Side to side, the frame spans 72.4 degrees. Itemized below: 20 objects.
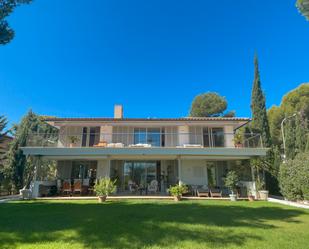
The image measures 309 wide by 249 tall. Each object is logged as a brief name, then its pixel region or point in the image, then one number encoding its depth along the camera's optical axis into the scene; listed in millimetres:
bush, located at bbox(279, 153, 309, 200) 12031
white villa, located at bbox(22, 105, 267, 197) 16672
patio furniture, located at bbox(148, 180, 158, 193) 16358
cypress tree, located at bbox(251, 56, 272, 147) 19531
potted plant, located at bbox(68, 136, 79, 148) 17044
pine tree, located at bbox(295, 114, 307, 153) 17266
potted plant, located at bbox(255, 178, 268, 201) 14062
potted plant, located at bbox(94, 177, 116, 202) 12969
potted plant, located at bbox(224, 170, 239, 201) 13797
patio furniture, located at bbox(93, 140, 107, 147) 16759
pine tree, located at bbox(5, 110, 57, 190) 16875
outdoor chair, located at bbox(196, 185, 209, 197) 14870
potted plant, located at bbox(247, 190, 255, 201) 13862
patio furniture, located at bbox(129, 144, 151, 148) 16109
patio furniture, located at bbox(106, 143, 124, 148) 16531
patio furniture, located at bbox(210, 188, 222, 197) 14885
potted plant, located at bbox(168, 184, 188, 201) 13672
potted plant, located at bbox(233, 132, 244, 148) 16609
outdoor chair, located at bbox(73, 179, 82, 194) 15190
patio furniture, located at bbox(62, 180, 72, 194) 15173
